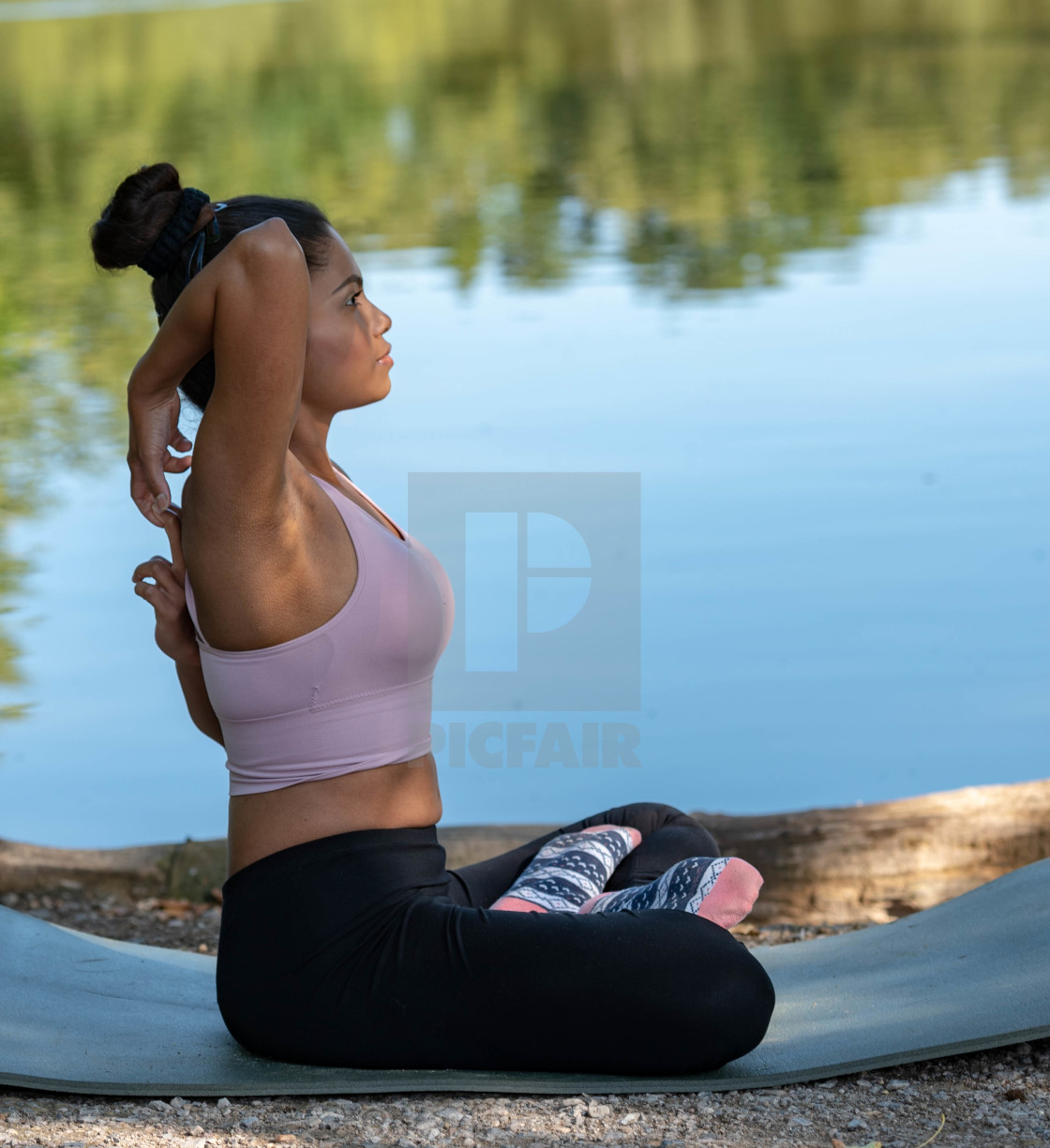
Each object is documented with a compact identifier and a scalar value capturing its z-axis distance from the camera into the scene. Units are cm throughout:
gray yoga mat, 401
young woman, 384
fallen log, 600
